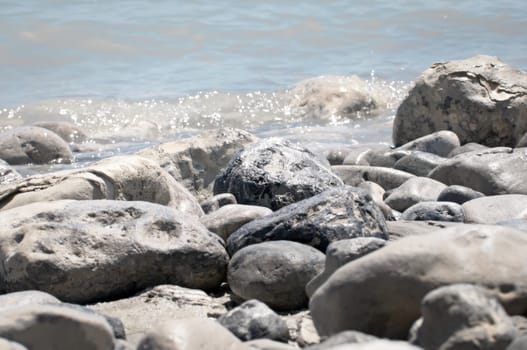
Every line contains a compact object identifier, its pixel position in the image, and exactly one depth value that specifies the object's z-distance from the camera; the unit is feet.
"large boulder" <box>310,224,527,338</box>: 21.25
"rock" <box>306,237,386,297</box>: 24.84
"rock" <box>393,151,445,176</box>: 48.70
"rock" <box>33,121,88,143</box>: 74.74
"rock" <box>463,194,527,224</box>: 35.74
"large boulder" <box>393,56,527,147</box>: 57.52
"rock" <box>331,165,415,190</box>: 46.24
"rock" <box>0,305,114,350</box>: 20.88
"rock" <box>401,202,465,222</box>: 35.86
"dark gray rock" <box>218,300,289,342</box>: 24.06
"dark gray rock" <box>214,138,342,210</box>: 38.58
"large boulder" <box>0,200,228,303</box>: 29.73
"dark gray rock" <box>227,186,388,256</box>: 30.86
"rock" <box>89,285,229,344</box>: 27.86
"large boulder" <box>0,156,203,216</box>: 35.65
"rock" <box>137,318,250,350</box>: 20.33
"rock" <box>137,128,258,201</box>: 48.08
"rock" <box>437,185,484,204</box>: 39.29
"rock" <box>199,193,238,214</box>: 39.47
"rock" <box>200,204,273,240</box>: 34.32
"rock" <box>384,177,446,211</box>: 40.78
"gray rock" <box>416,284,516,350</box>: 18.51
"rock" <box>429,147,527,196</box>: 42.09
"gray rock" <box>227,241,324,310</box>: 28.35
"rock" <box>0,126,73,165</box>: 62.69
